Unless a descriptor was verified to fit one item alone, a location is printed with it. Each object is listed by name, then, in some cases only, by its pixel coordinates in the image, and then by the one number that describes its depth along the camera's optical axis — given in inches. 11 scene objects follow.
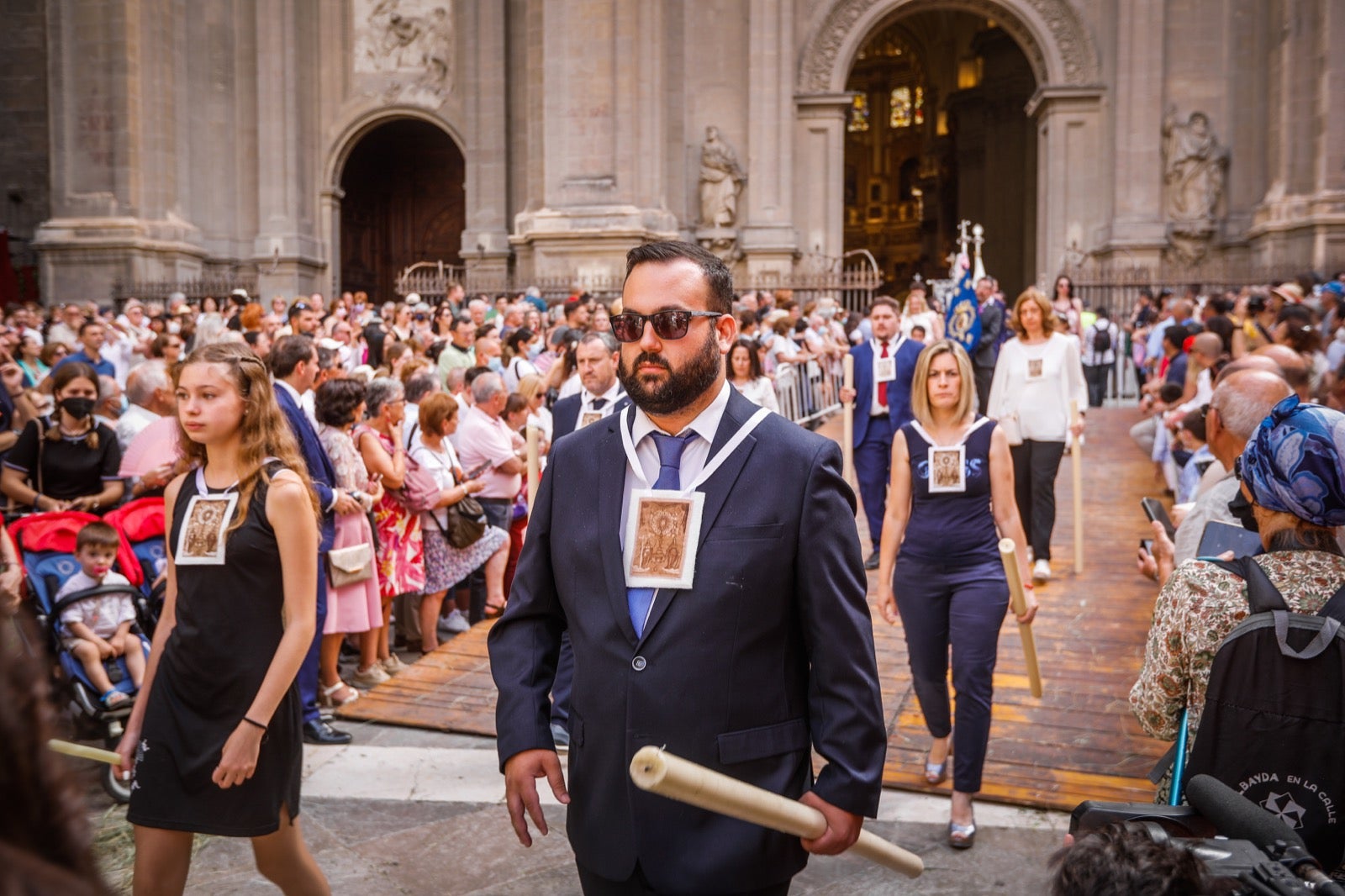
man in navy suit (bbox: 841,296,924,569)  388.5
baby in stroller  254.8
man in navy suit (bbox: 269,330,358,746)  257.4
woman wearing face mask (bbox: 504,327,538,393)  450.9
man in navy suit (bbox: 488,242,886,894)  106.8
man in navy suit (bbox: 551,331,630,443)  278.8
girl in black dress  139.7
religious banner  484.7
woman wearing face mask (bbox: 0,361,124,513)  299.7
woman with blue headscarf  107.2
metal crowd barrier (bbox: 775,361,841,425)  583.5
